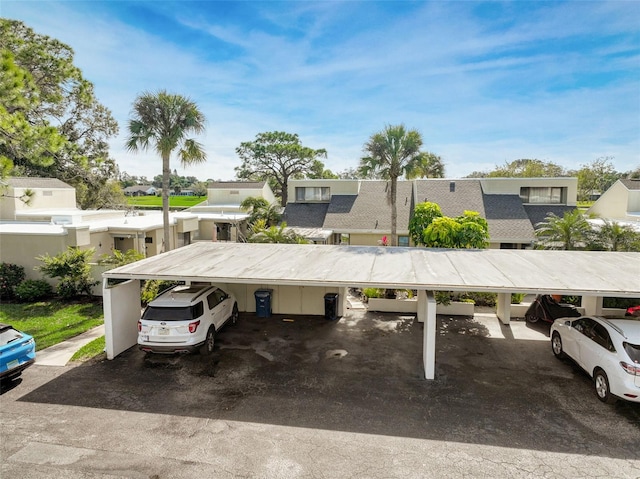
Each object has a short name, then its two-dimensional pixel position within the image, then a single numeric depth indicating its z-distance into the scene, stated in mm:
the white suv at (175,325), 9719
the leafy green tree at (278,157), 52012
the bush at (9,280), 16266
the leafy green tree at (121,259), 16281
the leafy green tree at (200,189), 113662
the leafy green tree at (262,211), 25672
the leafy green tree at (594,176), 56406
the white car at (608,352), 7488
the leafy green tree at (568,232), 16781
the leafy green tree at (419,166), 18484
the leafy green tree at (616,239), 16094
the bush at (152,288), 14945
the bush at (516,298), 15691
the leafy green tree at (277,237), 17453
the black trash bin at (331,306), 14090
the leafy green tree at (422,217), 18266
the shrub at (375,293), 16312
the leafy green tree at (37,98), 10711
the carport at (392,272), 8906
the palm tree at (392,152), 18047
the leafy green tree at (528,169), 52803
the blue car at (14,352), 8305
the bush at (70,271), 15852
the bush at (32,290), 15883
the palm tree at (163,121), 18422
